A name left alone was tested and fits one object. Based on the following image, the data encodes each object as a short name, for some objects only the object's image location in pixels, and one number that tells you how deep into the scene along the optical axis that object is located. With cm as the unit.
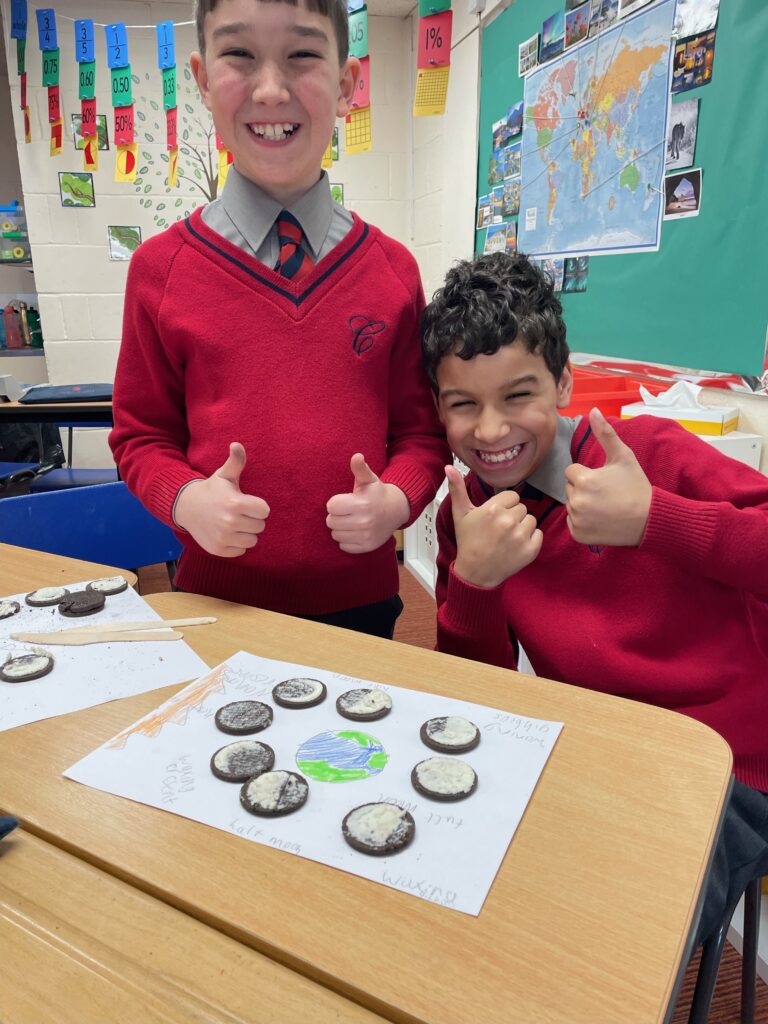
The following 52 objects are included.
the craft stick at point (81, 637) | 84
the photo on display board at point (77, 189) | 348
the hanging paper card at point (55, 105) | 300
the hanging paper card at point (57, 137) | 303
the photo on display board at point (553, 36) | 217
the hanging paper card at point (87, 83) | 294
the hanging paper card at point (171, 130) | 317
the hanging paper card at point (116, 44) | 287
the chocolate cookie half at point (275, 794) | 56
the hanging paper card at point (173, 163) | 307
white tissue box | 159
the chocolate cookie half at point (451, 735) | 62
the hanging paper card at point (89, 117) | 328
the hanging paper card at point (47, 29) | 285
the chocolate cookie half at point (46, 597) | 95
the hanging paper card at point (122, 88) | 298
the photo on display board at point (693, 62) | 160
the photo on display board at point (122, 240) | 357
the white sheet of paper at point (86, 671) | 72
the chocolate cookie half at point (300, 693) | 69
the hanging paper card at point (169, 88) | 295
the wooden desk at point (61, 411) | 273
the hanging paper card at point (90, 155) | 312
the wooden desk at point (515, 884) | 42
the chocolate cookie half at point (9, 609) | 92
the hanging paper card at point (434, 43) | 190
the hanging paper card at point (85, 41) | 292
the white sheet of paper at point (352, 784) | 51
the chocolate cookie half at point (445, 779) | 57
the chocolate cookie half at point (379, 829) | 52
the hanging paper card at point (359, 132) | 193
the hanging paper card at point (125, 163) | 294
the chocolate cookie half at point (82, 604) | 91
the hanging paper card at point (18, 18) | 279
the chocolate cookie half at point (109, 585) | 98
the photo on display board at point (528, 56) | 232
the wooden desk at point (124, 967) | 41
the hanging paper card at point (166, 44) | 293
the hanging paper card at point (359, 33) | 190
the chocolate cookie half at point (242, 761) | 60
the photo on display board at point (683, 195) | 168
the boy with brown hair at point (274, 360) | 90
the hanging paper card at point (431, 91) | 192
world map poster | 179
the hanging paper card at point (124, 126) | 298
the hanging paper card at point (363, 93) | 197
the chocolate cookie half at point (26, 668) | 76
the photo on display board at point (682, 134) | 166
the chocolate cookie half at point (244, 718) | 66
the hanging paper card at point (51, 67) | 299
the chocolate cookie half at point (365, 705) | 67
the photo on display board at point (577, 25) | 204
